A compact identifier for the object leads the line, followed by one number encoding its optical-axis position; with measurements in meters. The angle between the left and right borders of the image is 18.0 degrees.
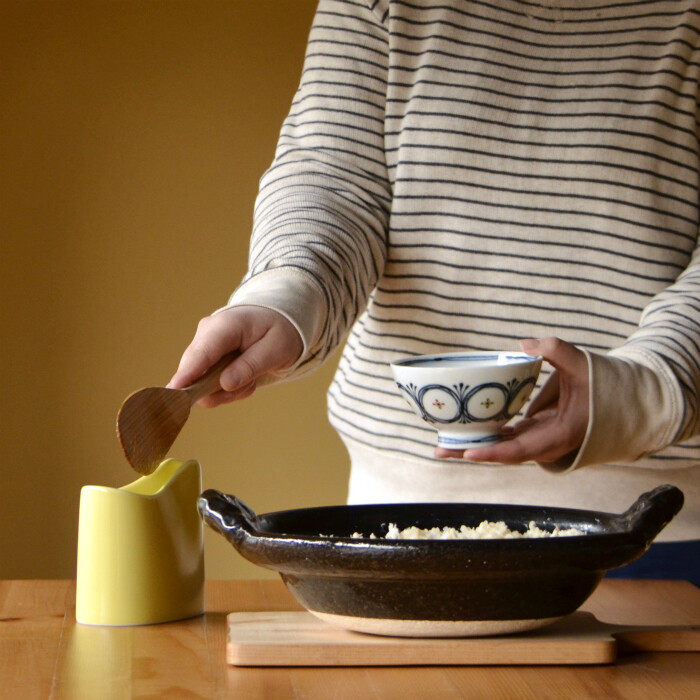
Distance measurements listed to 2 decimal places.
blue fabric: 1.88
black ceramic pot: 1.45
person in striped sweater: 1.91
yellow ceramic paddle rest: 1.60
